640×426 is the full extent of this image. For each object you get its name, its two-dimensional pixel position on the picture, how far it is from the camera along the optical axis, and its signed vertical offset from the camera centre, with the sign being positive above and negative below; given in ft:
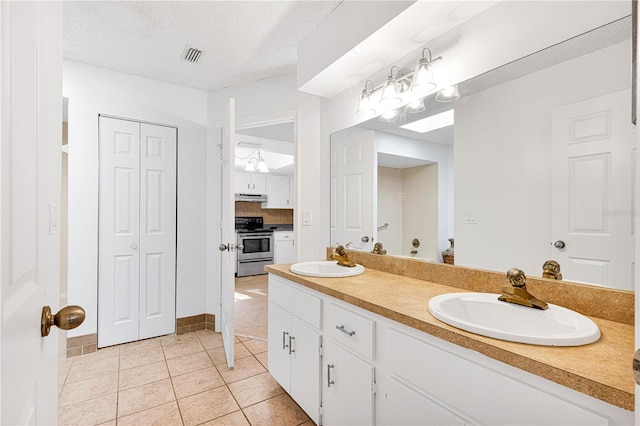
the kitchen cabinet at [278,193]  20.71 +1.33
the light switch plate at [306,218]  8.32 -0.17
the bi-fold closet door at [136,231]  8.48 -0.61
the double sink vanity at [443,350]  2.30 -1.35
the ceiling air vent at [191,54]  7.57 +4.05
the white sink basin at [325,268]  5.95 -1.18
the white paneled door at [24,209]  1.19 +0.00
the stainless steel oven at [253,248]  17.99 -2.27
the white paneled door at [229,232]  7.27 -0.51
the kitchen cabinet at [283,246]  19.56 -2.28
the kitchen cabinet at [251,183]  19.31 +1.87
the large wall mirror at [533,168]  3.31 +0.63
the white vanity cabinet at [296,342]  4.96 -2.39
